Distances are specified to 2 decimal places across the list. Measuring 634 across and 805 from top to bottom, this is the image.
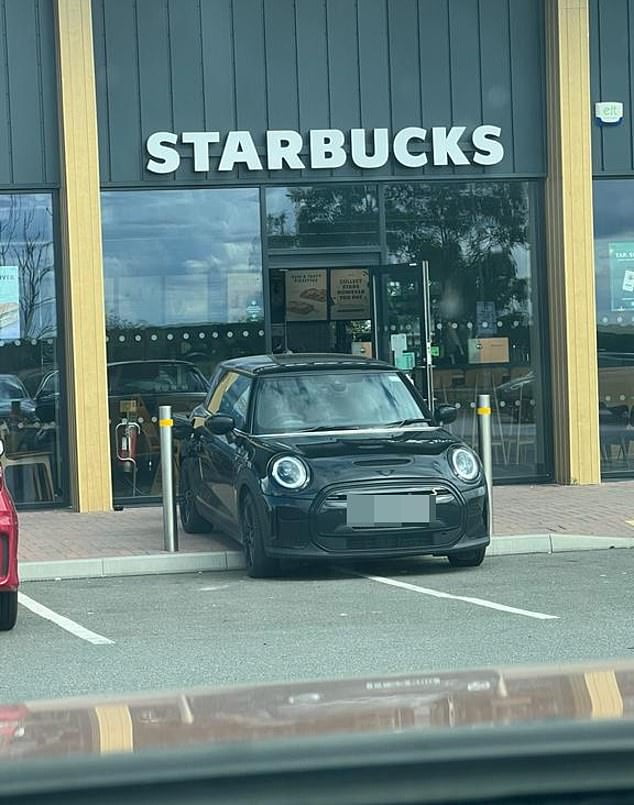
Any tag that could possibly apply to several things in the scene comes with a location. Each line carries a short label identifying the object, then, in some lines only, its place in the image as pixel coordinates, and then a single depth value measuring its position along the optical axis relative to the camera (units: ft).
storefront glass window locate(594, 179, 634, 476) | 48.73
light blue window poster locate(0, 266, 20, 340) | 45.11
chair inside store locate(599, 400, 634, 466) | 48.80
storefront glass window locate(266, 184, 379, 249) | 46.93
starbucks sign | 45.91
